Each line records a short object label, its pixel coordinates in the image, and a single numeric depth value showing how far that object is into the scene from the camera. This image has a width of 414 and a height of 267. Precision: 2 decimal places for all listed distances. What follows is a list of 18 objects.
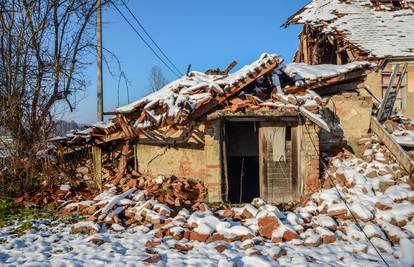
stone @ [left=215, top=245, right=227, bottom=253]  5.01
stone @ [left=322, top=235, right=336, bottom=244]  5.24
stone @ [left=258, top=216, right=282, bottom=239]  5.55
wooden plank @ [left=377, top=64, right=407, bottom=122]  8.78
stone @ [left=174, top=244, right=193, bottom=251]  5.11
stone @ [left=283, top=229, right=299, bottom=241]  5.35
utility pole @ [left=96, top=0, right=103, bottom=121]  11.16
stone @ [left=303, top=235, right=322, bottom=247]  5.16
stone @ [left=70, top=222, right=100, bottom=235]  5.98
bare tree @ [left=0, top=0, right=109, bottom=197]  9.21
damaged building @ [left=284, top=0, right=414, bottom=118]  13.26
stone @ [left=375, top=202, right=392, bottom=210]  5.90
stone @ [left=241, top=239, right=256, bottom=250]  5.07
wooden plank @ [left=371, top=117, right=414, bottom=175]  6.99
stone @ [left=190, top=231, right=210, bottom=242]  5.48
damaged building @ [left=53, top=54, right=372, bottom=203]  7.41
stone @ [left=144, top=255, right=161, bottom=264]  4.61
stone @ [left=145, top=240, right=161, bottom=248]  5.28
